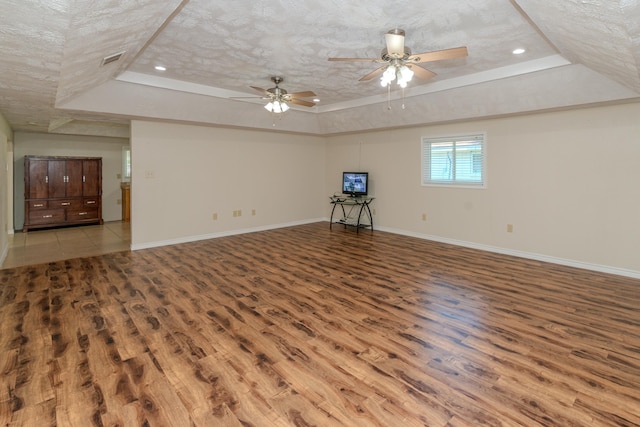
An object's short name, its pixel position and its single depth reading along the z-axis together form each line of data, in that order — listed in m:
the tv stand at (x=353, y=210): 7.70
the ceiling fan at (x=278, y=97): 4.51
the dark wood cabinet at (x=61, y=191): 7.29
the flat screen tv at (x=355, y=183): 7.51
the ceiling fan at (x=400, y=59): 2.94
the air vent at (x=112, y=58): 3.19
